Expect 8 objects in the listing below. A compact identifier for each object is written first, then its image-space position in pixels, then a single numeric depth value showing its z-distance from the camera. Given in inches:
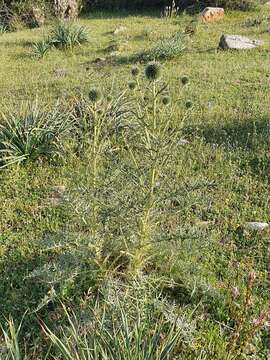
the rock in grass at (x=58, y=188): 176.2
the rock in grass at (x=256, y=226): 152.5
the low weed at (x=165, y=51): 354.0
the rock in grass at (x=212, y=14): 492.4
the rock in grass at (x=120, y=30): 462.7
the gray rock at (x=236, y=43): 377.7
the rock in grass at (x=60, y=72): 333.5
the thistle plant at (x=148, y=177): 104.5
